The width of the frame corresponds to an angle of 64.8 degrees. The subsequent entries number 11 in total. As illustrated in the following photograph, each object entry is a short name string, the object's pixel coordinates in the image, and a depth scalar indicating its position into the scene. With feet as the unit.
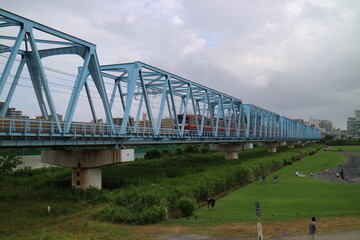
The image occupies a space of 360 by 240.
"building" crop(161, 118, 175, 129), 261.65
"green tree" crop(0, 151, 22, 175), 138.69
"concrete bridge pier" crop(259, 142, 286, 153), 285.43
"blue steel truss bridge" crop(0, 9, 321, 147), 58.70
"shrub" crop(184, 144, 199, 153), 277.85
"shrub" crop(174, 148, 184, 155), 251.56
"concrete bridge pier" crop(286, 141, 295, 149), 400.34
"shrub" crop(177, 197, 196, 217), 66.87
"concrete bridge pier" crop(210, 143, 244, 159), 194.29
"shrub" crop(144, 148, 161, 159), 224.12
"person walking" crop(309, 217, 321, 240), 41.11
